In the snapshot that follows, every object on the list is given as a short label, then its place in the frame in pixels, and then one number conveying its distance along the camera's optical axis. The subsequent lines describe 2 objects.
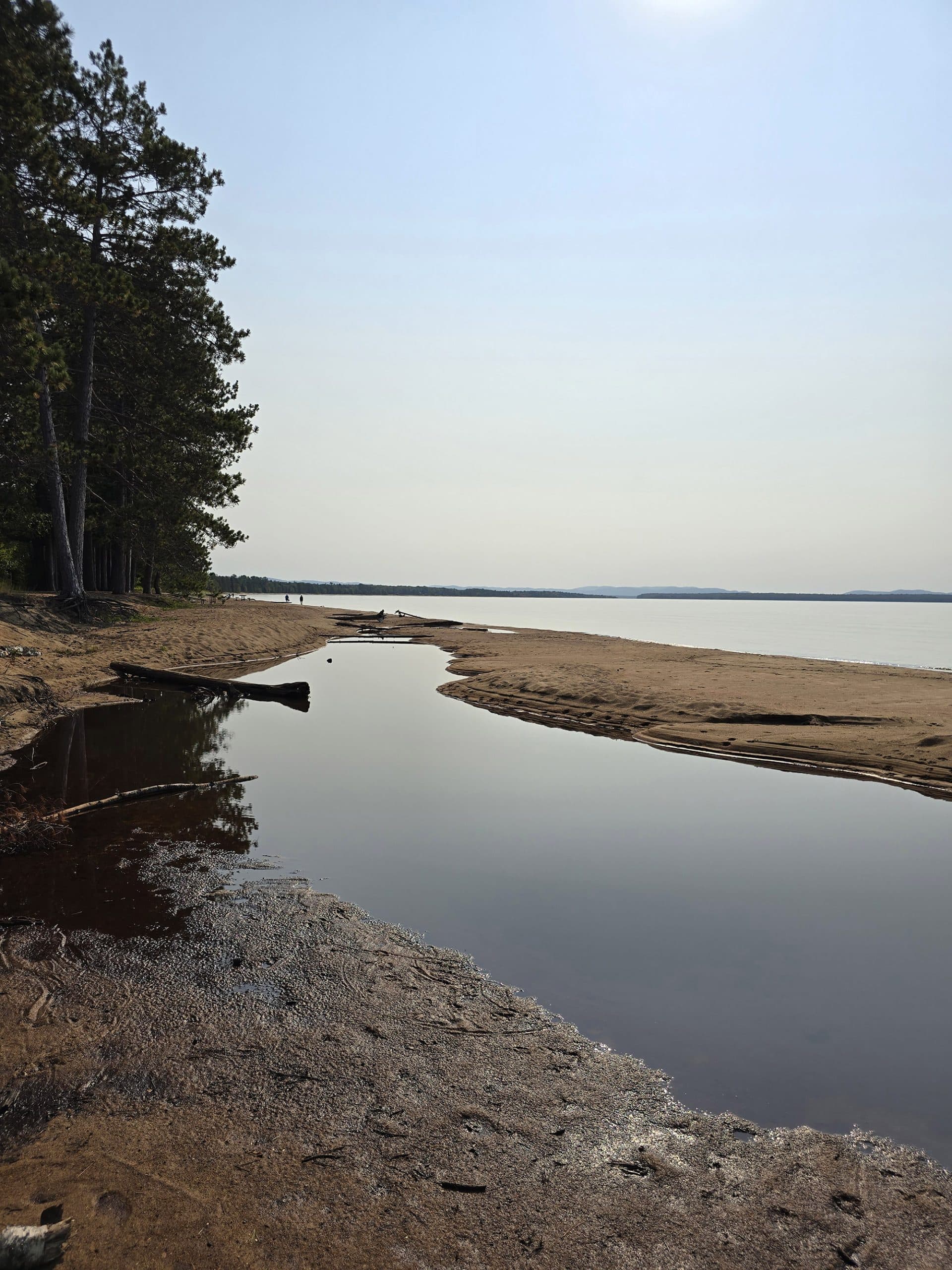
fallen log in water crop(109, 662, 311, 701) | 21.45
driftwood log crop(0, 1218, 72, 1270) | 2.77
